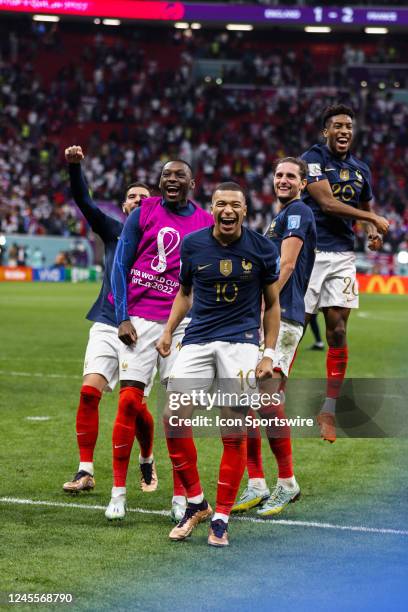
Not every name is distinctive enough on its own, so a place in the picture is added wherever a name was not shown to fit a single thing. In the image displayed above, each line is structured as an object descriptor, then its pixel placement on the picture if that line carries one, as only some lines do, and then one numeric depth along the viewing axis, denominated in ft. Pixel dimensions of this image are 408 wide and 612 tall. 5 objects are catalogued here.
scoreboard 313.53
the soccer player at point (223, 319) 39.52
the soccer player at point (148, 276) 44.32
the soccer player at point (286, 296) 45.01
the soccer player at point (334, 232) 55.36
